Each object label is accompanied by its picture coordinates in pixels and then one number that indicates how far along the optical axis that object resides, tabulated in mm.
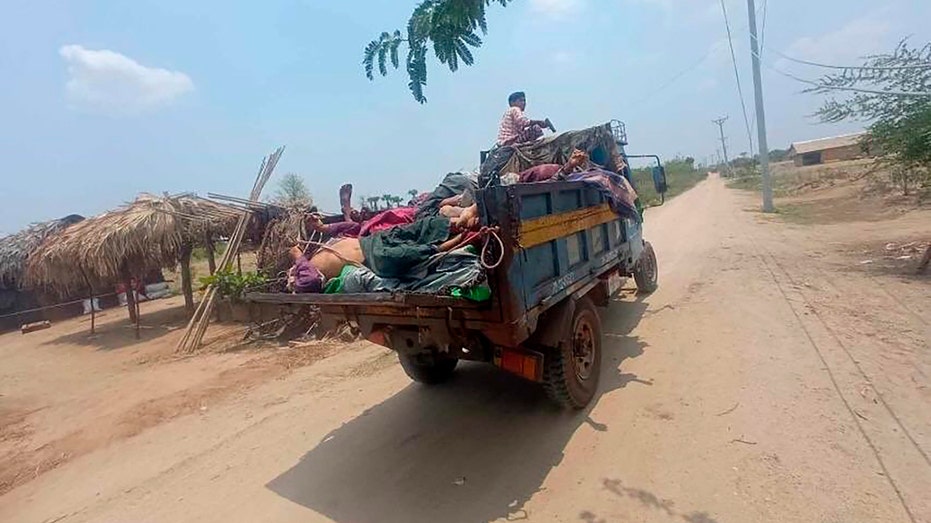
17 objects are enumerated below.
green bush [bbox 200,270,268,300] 8945
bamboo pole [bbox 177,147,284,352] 8289
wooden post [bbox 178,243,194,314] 11078
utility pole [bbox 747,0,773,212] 17719
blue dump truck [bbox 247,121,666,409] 2910
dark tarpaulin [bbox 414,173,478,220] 4301
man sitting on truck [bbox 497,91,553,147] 6438
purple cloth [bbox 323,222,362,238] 4551
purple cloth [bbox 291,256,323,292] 3619
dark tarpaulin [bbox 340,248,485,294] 2961
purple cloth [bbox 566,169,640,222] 4637
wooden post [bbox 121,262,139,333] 10656
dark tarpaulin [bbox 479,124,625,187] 6008
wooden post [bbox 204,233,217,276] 11047
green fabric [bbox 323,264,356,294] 3543
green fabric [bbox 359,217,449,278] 3230
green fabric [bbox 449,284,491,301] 2934
